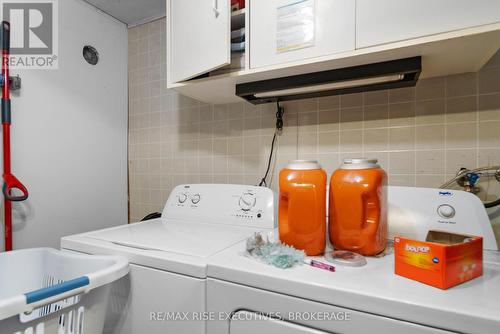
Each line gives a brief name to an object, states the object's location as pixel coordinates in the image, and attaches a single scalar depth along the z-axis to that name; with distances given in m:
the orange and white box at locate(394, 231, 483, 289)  0.54
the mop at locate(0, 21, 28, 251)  1.19
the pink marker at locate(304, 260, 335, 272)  0.64
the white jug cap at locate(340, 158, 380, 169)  0.74
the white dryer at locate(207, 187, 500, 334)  0.48
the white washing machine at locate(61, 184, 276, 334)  0.72
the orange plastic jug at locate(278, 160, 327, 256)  0.73
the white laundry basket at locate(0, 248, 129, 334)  0.59
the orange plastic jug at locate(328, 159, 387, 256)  0.71
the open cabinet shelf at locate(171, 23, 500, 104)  0.74
